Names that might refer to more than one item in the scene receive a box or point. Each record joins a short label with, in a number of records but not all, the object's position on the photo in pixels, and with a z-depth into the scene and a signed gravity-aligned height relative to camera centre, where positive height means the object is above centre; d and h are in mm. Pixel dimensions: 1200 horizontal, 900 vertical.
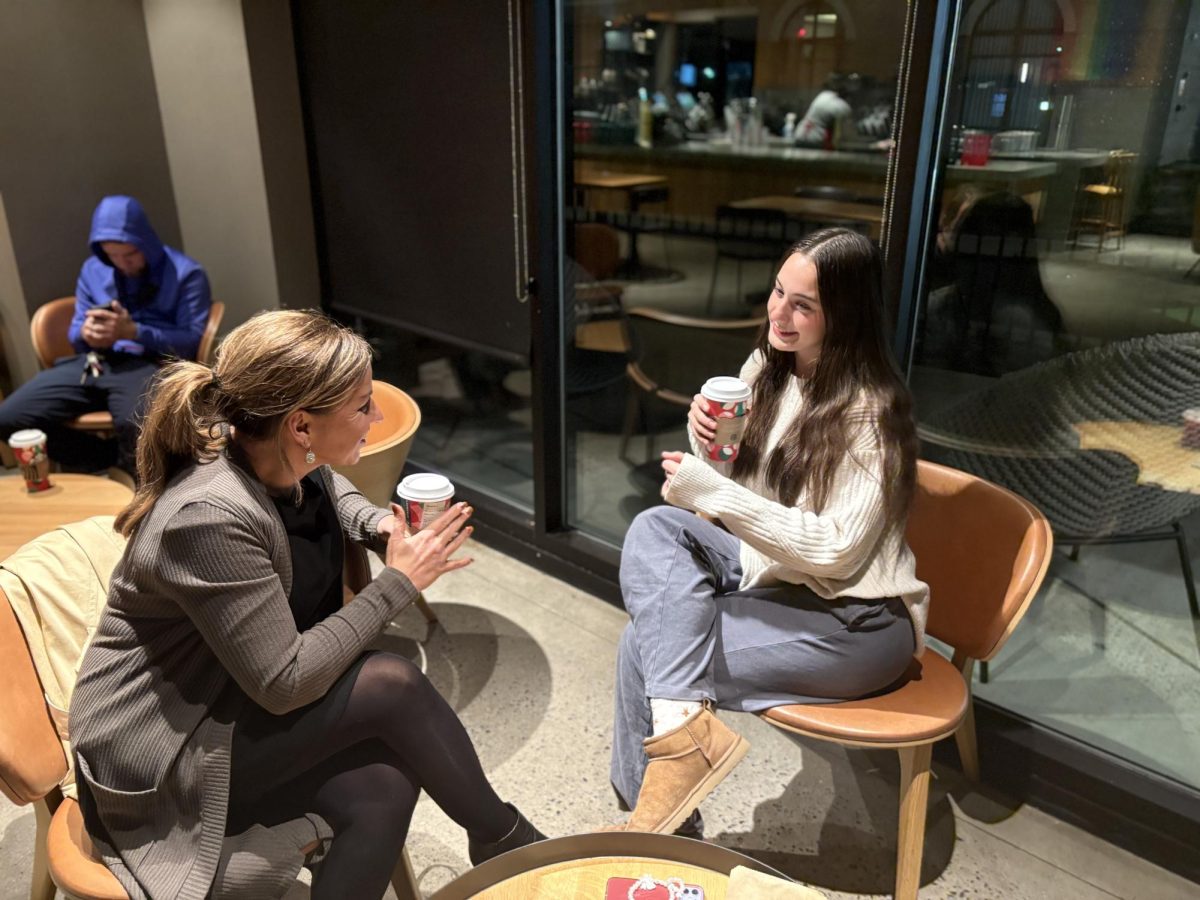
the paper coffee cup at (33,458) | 2393 -874
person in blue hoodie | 3236 -763
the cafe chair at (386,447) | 2227 -821
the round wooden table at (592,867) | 1265 -1029
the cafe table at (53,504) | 2219 -969
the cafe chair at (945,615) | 1656 -955
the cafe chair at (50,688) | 1351 -871
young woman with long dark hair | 1644 -789
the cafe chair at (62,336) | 3262 -829
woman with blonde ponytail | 1327 -808
